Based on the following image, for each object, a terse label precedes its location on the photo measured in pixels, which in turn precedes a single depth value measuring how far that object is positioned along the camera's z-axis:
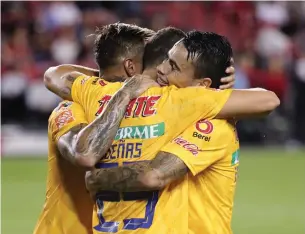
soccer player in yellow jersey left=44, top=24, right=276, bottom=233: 8.20
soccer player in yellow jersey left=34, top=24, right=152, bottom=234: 9.19
